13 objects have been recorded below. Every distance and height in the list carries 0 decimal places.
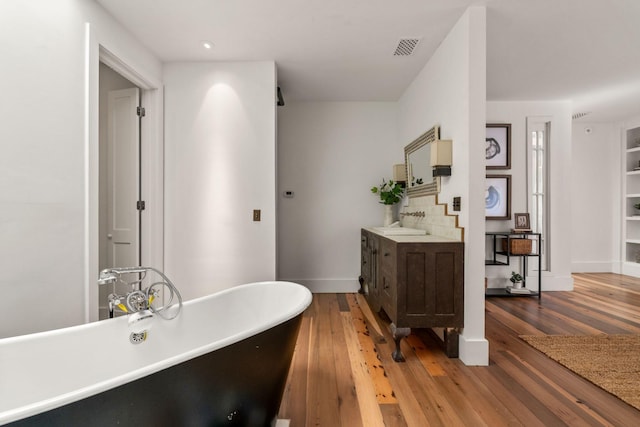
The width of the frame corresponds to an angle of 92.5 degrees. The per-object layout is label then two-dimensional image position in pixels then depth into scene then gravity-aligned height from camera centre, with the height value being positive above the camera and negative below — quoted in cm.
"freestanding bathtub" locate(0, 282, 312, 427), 94 -66
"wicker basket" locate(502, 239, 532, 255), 381 -42
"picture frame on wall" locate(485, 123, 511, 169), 406 +88
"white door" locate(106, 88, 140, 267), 291 +33
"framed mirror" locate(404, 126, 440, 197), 283 +48
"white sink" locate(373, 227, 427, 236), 289 -19
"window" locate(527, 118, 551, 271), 416 +40
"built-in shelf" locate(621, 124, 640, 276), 495 +25
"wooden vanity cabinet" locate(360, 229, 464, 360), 222 -53
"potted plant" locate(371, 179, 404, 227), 383 +22
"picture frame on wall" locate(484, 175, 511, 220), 405 +22
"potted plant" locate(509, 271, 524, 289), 395 -87
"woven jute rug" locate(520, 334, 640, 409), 188 -105
